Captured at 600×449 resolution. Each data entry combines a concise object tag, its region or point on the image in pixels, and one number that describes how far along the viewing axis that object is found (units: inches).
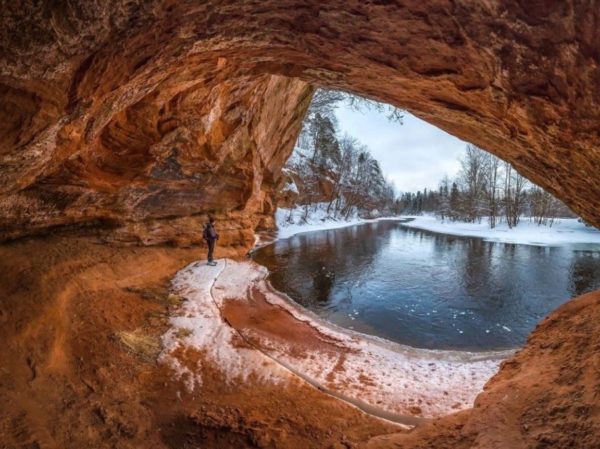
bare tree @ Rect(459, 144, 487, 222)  1722.4
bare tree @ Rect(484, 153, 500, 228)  1519.4
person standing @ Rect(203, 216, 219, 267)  480.4
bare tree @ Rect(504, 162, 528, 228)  1427.2
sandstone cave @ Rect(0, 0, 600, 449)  96.5
